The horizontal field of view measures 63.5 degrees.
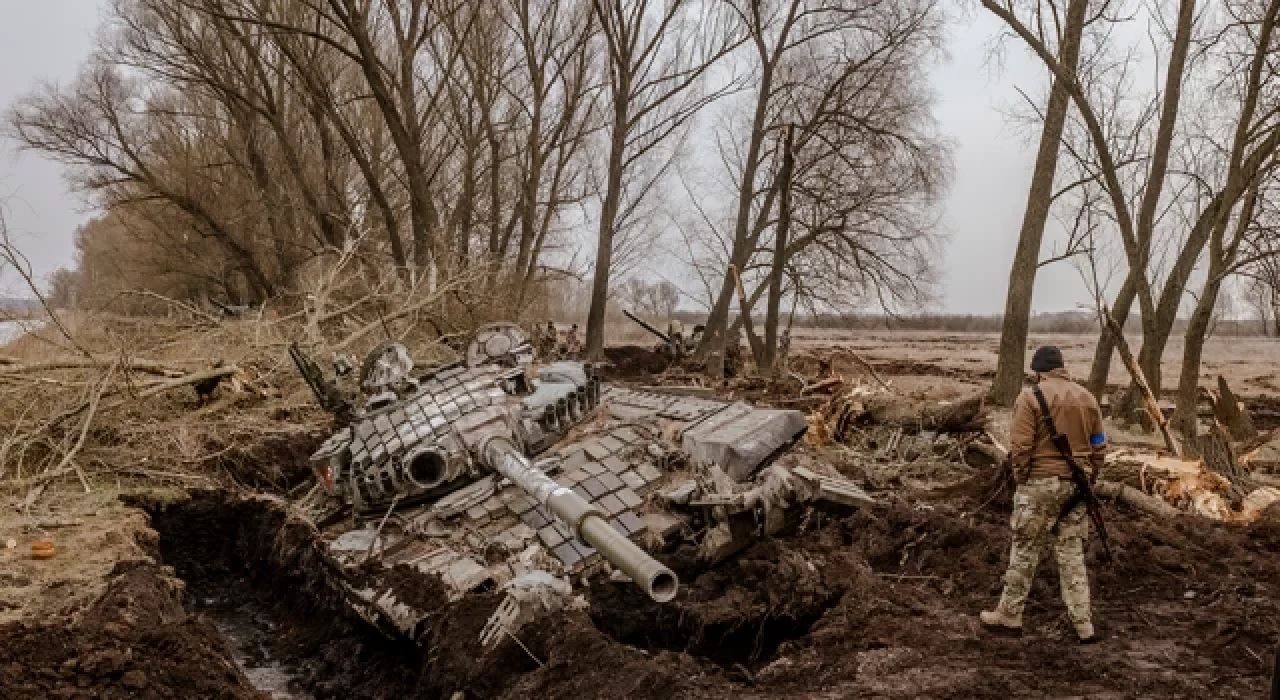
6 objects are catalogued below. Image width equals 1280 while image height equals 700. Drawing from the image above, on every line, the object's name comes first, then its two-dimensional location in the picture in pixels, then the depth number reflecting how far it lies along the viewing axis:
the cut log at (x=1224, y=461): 10.65
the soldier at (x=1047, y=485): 6.36
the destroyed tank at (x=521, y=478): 7.09
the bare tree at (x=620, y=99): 21.06
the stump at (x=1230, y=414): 12.63
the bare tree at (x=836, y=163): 21.45
